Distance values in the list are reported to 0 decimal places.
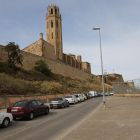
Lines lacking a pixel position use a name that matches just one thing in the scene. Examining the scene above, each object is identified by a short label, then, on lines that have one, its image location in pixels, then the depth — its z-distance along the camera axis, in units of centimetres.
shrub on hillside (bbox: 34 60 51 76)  4309
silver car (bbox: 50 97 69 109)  1766
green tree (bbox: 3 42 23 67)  3186
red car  1060
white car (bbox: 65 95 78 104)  2328
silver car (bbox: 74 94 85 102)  2772
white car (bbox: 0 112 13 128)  859
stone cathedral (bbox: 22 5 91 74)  7819
